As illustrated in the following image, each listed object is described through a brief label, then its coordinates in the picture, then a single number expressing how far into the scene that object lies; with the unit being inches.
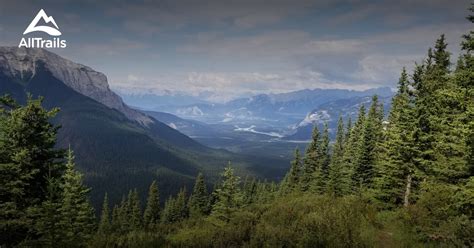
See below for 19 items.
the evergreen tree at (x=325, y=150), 2251.5
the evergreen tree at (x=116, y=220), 2909.5
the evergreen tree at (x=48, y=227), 625.8
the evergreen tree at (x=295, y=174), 2437.3
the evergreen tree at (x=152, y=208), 2999.5
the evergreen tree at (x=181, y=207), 3173.0
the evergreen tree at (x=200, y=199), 2942.9
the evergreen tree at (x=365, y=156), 1721.2
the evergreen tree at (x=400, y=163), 908.0
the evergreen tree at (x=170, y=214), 3117.6
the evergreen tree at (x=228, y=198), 1299.2
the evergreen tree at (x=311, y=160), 2348.7
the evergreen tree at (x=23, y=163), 693.3
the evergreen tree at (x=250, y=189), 3587.8
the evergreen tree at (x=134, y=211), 2920.8
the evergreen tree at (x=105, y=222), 2773.1
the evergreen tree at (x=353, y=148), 1748.3
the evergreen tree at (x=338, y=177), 1806.1
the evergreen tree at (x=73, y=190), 938.1
